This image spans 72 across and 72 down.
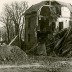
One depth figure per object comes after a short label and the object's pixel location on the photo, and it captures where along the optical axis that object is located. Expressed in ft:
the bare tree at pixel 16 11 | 136.84
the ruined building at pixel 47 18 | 123.03
